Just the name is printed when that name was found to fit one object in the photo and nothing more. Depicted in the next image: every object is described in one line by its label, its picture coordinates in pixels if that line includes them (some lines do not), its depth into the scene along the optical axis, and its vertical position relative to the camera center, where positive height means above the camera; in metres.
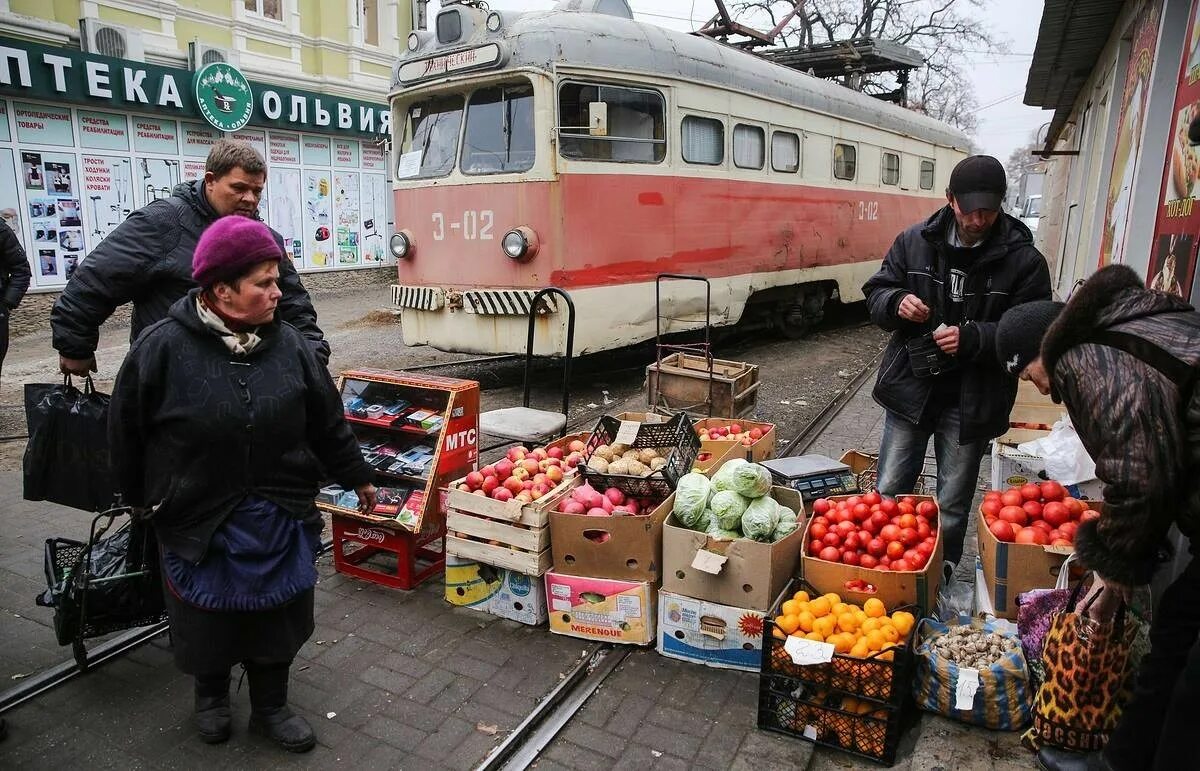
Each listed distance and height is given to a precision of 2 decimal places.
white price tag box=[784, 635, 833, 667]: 2.93 -1.56
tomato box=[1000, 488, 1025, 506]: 3.65 -1.23
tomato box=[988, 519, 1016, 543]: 3.44 -1.30
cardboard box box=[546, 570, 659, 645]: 3.74 -1.81
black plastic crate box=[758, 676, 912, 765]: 2.95 -1.86
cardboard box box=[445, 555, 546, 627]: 3.96 -1.85
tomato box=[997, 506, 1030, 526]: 3.54 -1.27
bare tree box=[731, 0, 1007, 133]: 30.98 +7.95
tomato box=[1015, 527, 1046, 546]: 3.37 -1.30
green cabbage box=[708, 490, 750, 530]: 3.67 -1.30
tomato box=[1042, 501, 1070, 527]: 3.50 -1.25
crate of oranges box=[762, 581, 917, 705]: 2.92 -1.57
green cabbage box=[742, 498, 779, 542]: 3.61 -1.34
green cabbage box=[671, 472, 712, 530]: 3.74 -1.30
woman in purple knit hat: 2.68 -0.81
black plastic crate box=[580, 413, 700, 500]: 4.02 -1.26
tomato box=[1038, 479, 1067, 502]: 3.65 -1.20
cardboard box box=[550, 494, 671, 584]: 3.70 -1.50
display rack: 4.32 -1.35
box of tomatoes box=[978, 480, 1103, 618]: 3.31 -1.30
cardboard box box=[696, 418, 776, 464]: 4.80 -1.38
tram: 7.67 +0.47
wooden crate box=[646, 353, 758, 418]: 6.88 -1.46
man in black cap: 3.63 -0.46
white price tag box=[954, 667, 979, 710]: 3.00 -1.71
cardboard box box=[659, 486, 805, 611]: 3.45 -1.50
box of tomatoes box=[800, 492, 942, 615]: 3.33 -1.41
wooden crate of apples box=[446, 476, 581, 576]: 3.81 -1.49
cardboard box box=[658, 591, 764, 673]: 3.51 -1.81
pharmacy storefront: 11.88 +1.21
